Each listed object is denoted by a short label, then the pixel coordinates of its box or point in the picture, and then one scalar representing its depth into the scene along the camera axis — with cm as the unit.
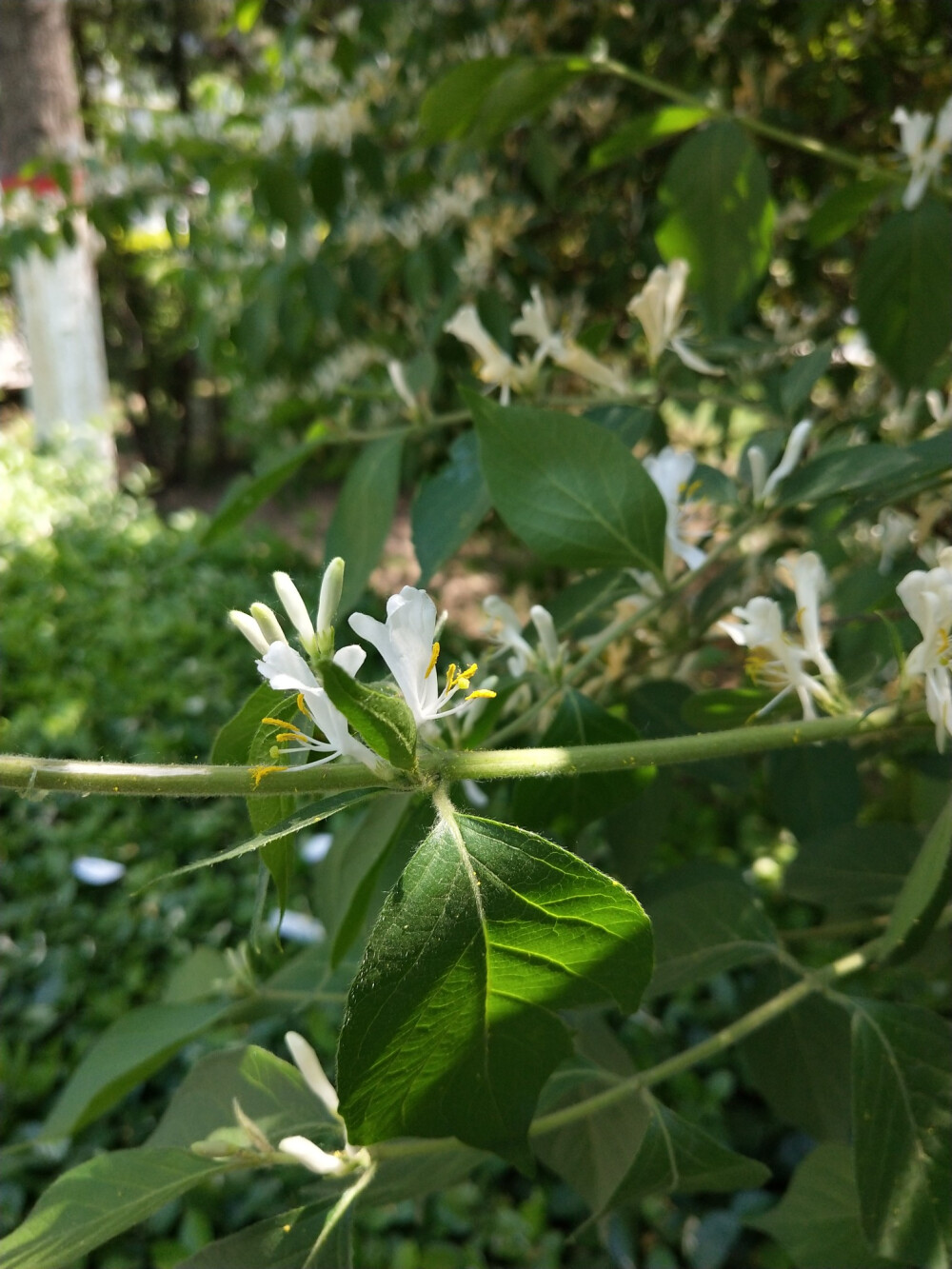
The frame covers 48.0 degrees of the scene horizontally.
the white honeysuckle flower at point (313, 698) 13
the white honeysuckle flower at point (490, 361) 25
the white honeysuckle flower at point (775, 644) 19
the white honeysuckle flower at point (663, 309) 24
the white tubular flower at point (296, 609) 14
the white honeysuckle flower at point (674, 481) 22
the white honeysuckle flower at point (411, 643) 14
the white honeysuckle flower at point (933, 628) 16
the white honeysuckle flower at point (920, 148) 27
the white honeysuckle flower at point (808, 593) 20
